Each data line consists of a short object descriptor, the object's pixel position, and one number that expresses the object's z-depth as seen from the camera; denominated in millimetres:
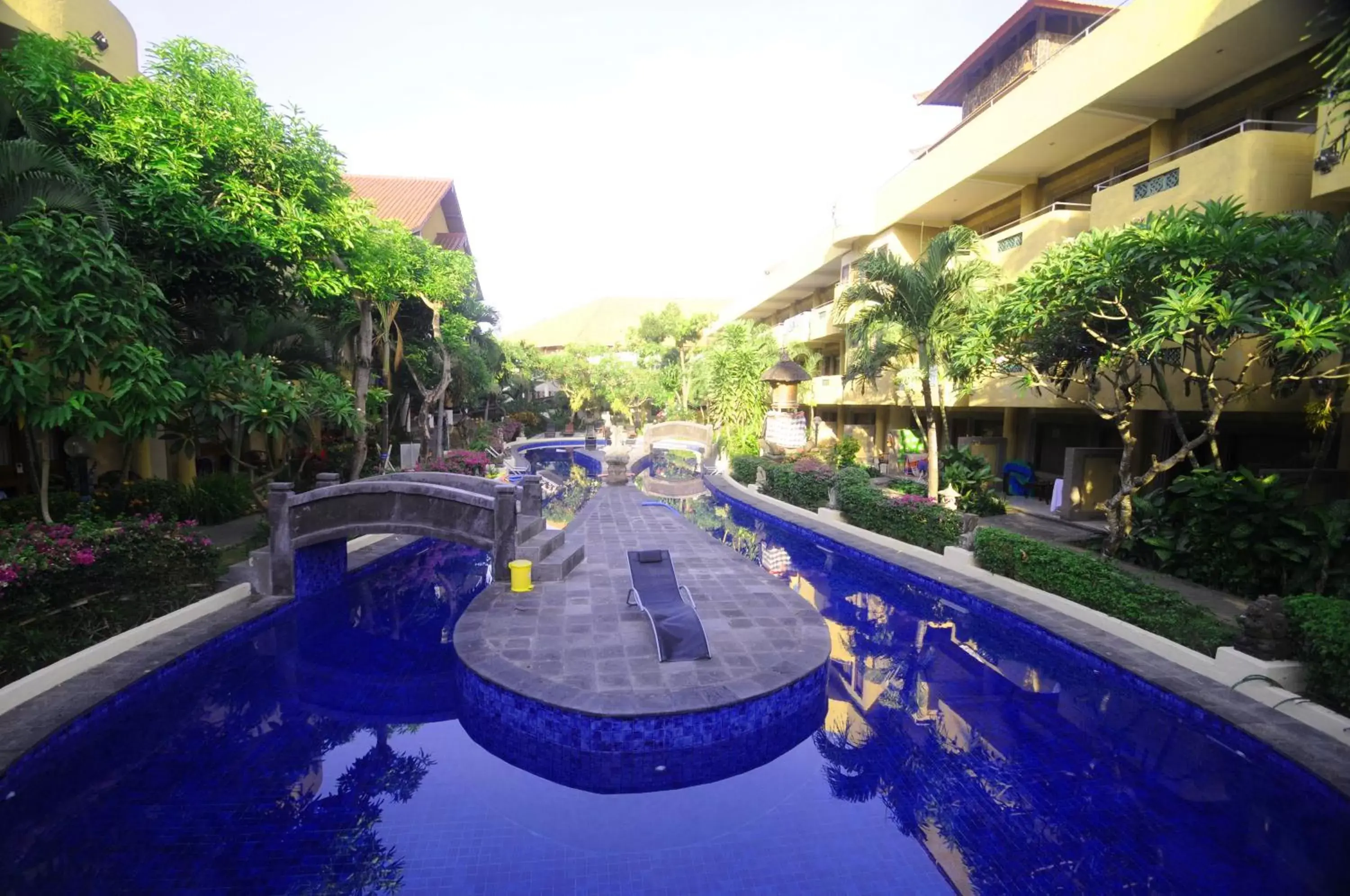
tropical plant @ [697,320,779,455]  24688
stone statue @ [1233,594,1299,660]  6379
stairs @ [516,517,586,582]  9477
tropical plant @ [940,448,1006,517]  13922
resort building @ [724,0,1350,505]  9602
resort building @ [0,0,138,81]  9023
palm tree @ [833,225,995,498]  12953
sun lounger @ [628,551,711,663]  6828
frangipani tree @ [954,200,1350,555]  7434
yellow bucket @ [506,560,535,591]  8695
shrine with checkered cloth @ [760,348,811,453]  23266
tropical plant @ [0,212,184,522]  6195
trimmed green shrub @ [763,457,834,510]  16266
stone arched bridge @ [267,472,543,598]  9023
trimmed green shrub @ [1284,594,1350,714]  5723
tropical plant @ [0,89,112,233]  6797
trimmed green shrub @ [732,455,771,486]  21094
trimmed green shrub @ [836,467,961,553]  11703
